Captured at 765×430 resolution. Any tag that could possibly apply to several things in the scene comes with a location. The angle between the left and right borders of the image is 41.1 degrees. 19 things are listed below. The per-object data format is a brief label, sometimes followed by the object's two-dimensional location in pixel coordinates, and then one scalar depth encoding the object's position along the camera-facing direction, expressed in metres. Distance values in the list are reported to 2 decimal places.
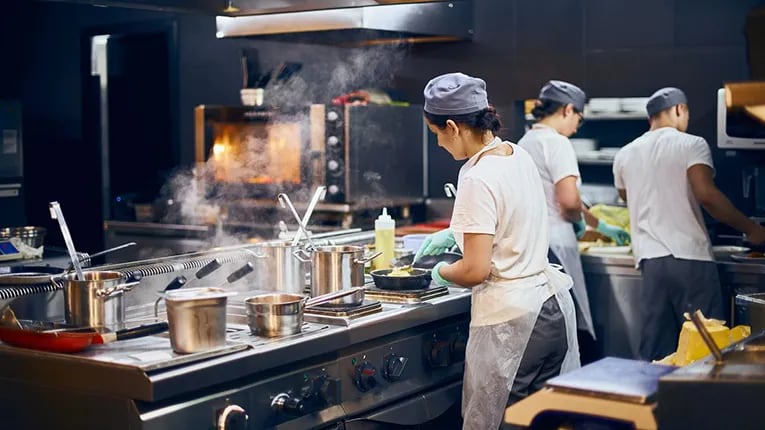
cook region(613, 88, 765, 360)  5.20
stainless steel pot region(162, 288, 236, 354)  2.93
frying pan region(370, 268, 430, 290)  3.99
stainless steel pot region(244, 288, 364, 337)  3.25
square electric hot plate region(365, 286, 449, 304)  3.91
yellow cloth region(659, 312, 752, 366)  2.97
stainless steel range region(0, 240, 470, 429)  2.82
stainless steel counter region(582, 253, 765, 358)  5.61
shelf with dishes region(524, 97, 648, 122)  6.41
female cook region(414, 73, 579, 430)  3.45
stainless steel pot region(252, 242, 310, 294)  3.93
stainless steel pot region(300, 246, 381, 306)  3.82
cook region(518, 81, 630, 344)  5.24
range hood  5.35
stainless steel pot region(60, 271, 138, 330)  3.17
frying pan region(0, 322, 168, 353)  2.96
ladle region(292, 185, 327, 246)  3.98
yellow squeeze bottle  4.43
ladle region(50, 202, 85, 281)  3.26
